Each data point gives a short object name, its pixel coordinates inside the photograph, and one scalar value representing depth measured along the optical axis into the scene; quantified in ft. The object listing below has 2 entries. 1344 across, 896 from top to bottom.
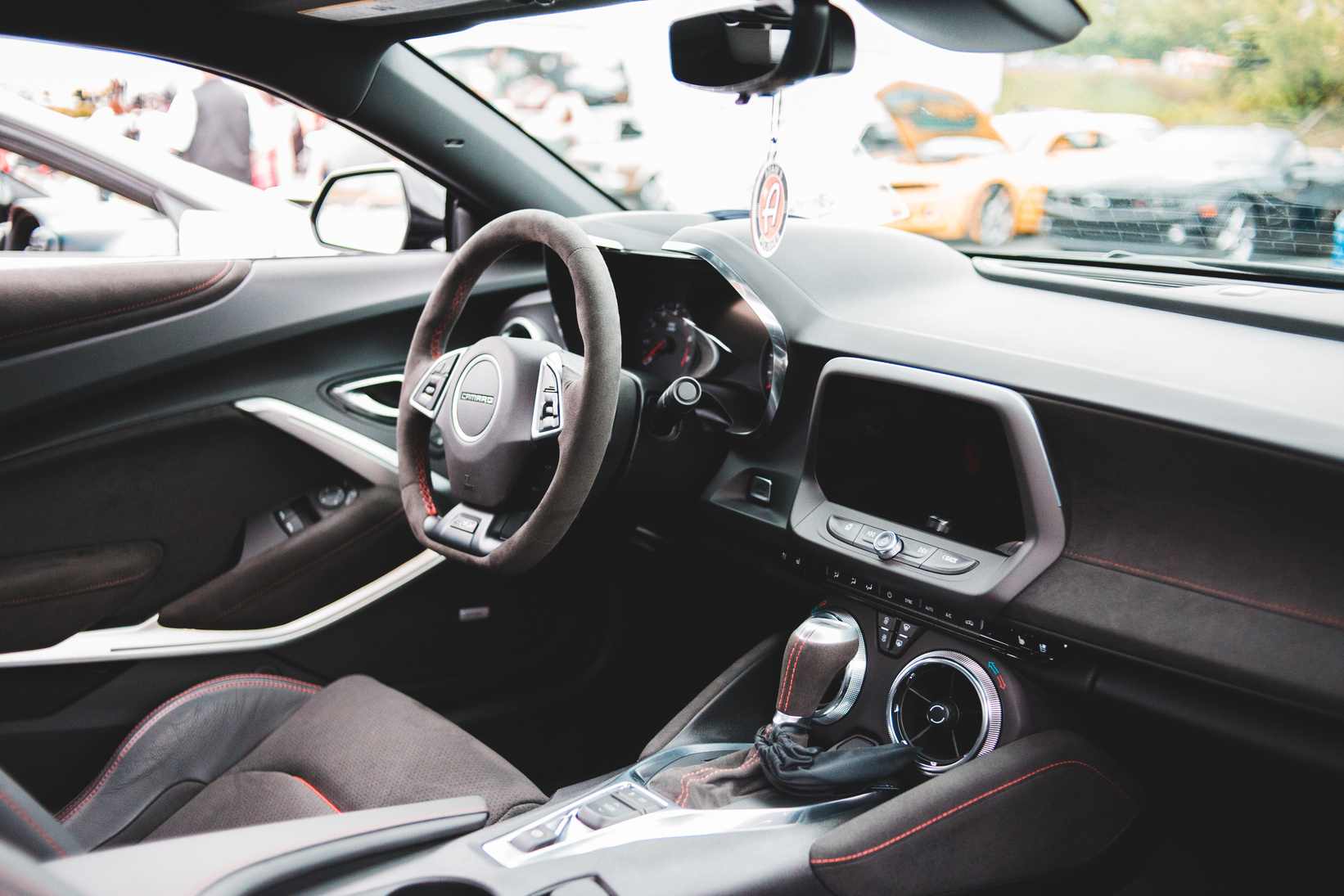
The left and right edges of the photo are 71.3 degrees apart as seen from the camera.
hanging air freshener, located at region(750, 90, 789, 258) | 4.62
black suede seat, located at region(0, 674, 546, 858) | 4.80
